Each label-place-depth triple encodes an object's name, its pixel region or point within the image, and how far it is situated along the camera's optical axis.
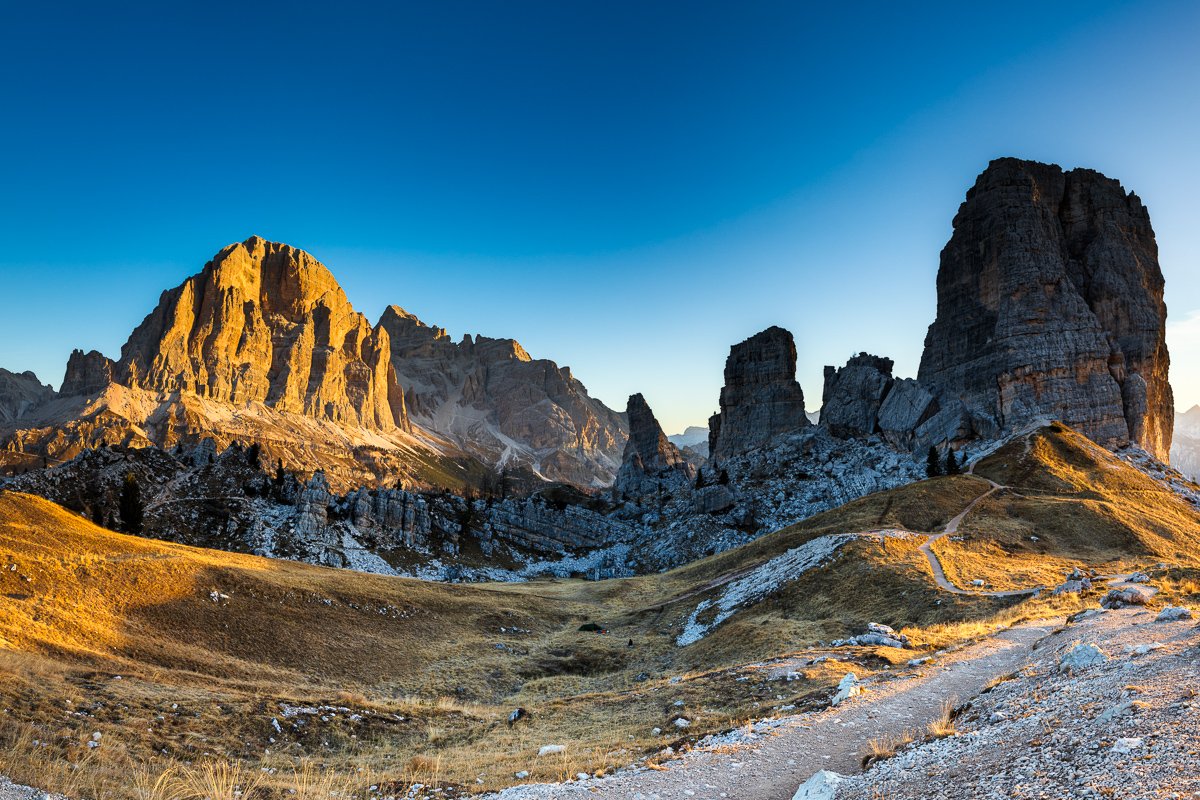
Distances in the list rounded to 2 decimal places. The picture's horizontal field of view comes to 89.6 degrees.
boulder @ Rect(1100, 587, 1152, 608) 28.85
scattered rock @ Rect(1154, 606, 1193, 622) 21.78
